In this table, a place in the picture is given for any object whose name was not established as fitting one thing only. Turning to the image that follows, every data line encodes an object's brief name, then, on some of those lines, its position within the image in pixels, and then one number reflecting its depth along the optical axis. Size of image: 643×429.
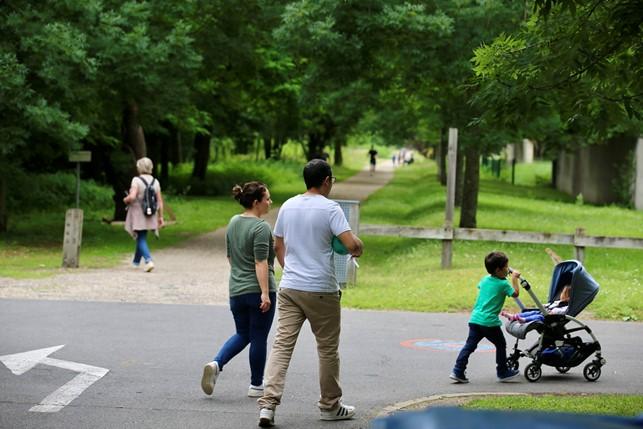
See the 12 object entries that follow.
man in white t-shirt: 7.79
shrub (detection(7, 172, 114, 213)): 34.09
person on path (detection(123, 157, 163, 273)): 17.58
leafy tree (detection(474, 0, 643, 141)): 9.24
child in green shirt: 9.48
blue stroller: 9.80
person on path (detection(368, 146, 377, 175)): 75.38
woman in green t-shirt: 8.52
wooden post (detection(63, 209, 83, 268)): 18.34
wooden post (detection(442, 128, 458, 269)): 17.64
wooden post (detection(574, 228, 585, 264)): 15.95
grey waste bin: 15.94
